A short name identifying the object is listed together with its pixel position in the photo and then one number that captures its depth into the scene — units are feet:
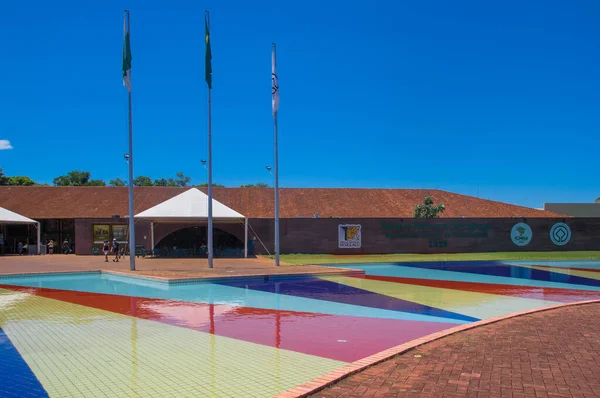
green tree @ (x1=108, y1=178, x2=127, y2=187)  258.30
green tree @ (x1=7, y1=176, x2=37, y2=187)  196.54
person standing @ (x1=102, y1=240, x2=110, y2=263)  81.45
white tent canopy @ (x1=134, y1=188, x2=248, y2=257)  83.76
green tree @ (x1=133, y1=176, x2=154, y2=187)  250.78
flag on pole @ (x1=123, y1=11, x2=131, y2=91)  62.23
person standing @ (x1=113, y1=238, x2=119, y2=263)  83.05
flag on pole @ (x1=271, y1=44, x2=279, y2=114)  68.90
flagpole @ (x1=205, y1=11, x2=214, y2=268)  65.51
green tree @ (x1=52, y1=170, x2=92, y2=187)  232.12
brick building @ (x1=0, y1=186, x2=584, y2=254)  100.48
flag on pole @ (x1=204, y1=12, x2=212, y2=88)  65.51
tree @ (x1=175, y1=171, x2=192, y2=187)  264.74
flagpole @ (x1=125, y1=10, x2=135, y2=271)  62.59
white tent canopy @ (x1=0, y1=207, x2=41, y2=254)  98.39
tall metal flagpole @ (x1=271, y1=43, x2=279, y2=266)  68.95
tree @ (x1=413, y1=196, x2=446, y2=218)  124.47
